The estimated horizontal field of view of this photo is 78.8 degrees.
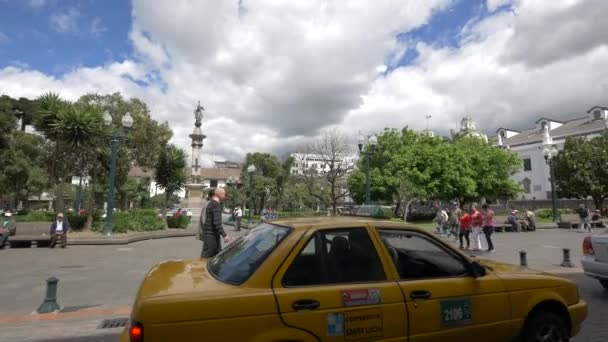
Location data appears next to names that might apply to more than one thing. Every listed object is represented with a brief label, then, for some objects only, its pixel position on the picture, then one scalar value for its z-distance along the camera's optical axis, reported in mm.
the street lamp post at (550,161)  25636
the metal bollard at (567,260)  9750
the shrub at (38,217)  17250
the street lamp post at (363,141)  19544
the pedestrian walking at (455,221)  16975
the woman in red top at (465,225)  13570
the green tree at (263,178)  43969
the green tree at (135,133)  24547
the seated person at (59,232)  13539
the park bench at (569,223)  23469
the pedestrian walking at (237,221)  24484
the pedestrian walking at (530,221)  22109
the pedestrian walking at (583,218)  21359
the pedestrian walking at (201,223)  6957
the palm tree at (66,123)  16531
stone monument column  35500
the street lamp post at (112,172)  15842
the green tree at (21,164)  33500
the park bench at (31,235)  13609
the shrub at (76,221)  17281
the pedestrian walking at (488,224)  12960
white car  6730
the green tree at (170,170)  22827
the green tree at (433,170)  33562
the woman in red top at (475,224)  13039
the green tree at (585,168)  39688
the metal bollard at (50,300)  5680
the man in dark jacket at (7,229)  13352
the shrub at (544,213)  32375
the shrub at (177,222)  21953
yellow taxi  2557
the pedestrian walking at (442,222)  18656
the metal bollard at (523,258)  8907
